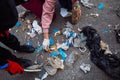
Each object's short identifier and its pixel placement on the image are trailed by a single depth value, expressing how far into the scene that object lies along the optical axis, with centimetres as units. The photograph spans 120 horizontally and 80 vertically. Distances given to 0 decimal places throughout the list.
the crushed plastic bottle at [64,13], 259
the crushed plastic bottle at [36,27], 255
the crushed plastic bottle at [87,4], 272
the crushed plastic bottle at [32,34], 253
